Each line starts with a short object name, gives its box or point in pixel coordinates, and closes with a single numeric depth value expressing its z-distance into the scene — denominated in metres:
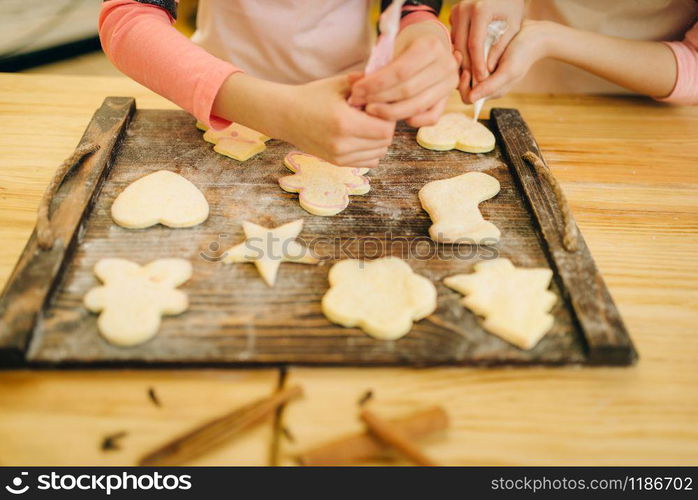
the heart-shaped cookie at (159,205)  0.99
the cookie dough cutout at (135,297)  0.79
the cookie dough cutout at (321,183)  1.06
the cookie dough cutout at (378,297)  0.83
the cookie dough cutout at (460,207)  1.01
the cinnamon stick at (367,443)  0.70
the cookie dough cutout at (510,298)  0.83
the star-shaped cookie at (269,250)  0.92
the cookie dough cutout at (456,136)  1.24
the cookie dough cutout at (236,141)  1.18
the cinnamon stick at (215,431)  0.69
